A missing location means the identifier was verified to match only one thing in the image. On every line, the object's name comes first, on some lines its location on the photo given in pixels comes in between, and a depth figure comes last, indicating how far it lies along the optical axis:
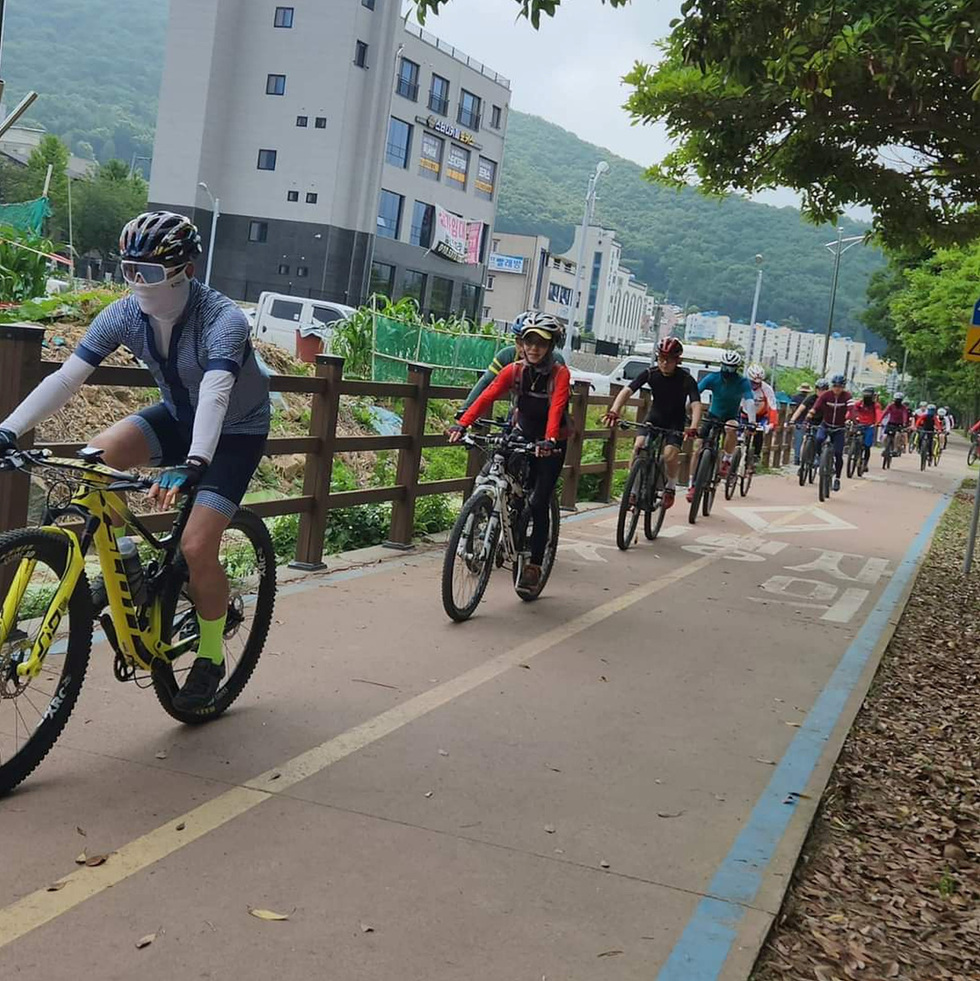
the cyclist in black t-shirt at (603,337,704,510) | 12.56
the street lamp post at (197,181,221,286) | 60.56
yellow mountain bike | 4.29
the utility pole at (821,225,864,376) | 54.28
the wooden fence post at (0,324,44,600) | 5.97
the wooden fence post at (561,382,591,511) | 14.16
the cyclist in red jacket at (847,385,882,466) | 25.91
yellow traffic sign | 13.04
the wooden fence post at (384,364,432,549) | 10.17
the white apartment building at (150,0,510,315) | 60.53
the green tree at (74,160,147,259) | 89.12
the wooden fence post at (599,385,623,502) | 15.85
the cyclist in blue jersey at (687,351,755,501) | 15.64
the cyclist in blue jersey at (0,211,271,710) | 4.62
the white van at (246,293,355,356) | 28.73
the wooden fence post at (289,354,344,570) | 8.84
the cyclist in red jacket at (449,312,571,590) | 8.42
